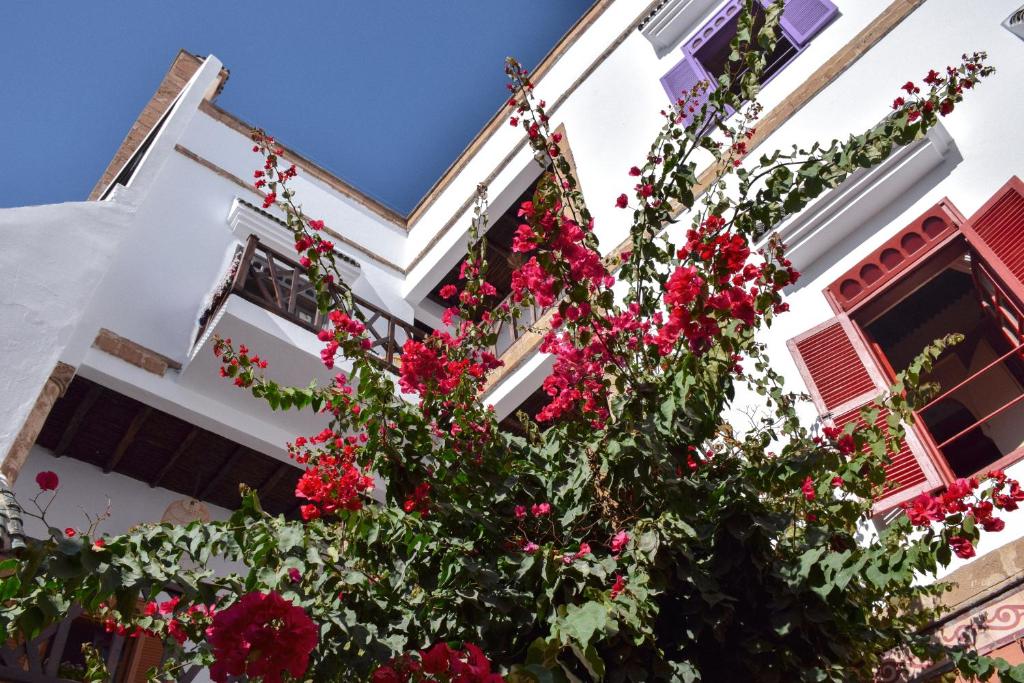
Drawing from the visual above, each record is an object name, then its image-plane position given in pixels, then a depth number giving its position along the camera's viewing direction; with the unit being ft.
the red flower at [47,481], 10.15
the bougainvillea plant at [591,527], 8.89
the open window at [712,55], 23.00
